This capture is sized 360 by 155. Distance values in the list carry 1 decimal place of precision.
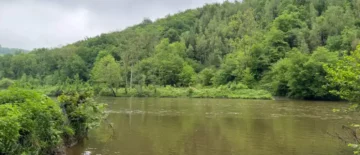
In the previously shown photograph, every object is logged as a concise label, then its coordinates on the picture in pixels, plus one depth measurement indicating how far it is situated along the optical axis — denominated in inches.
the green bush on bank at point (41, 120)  430.9
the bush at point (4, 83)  4065.5
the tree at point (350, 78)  557.6
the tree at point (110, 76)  3102.9
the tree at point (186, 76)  3690.9
